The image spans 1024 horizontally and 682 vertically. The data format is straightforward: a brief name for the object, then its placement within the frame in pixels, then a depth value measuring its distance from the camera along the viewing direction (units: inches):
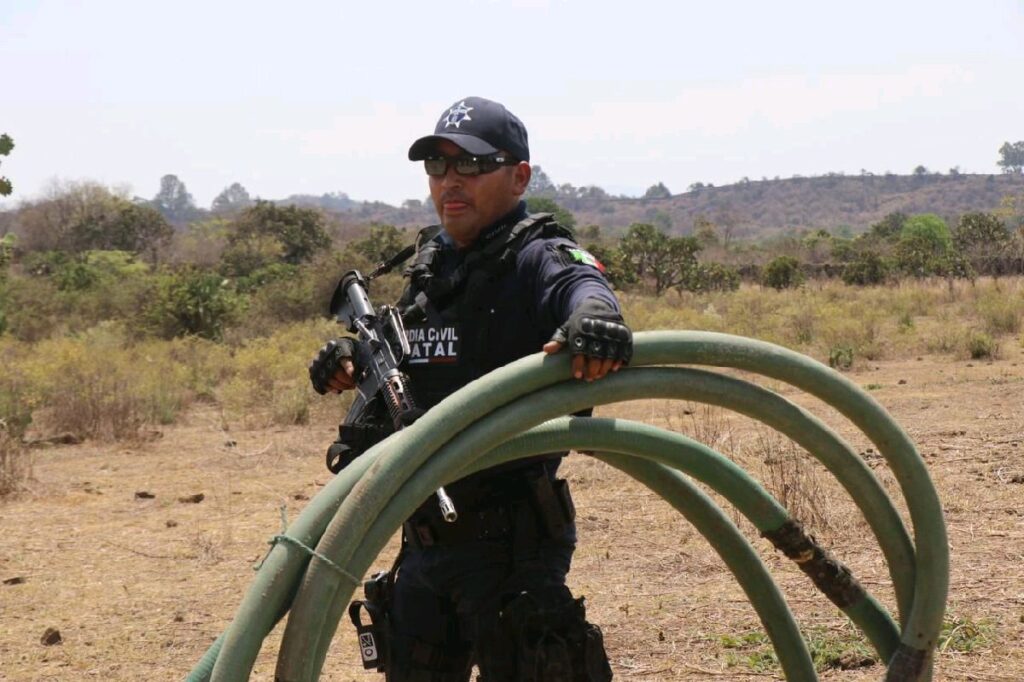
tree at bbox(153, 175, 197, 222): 5251.0
